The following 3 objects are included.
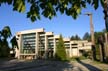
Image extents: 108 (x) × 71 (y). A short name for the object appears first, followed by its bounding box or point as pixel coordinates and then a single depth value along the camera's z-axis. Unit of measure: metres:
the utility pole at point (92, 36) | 11.61
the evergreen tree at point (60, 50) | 16.72
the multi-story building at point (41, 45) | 19.01
